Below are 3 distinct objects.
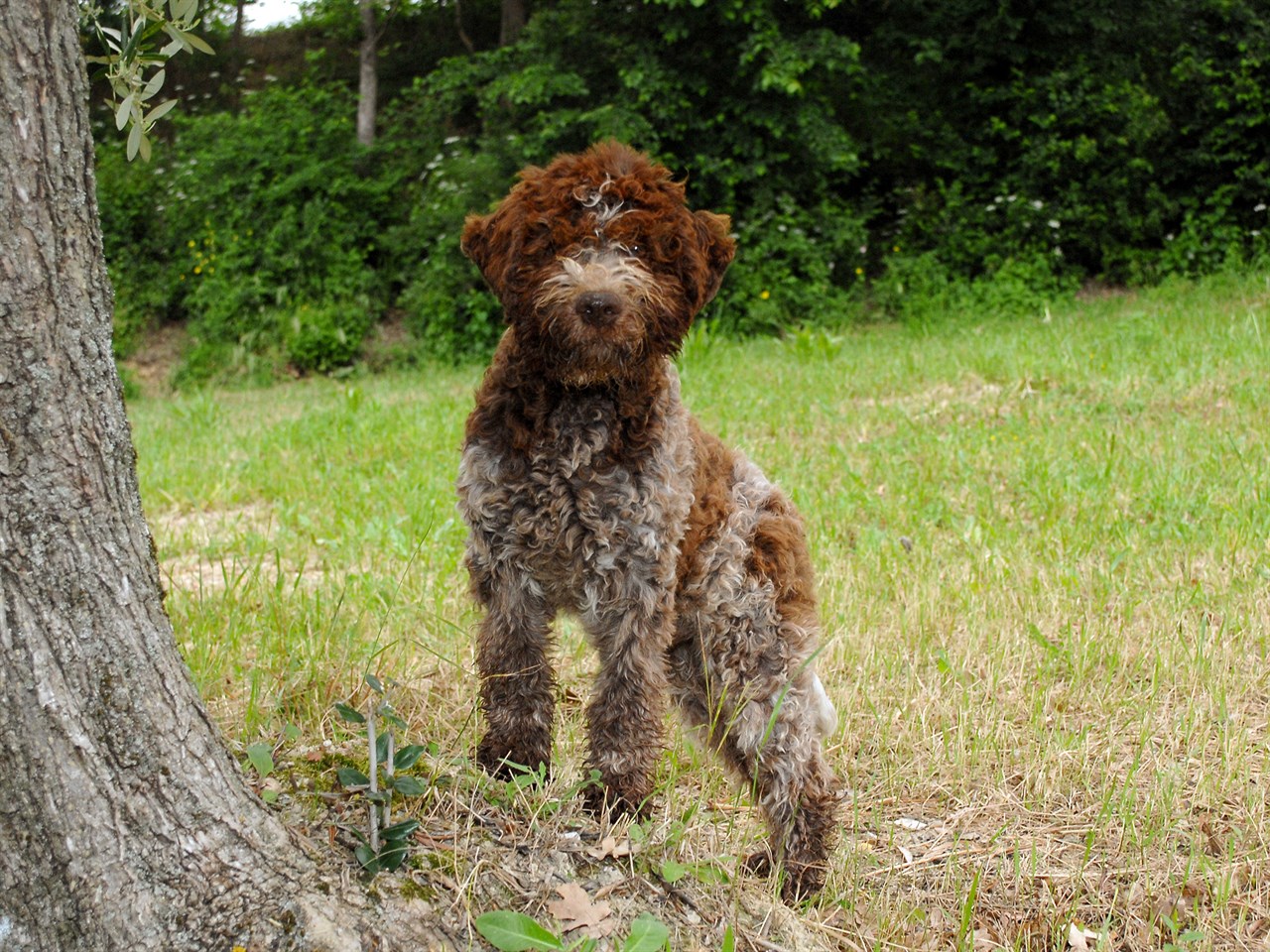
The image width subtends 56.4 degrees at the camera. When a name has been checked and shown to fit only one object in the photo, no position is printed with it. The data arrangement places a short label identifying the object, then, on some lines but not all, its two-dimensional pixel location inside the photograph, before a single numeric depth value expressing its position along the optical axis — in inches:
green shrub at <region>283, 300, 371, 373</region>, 617.3
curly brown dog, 121.6
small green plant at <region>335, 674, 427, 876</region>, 103.3
